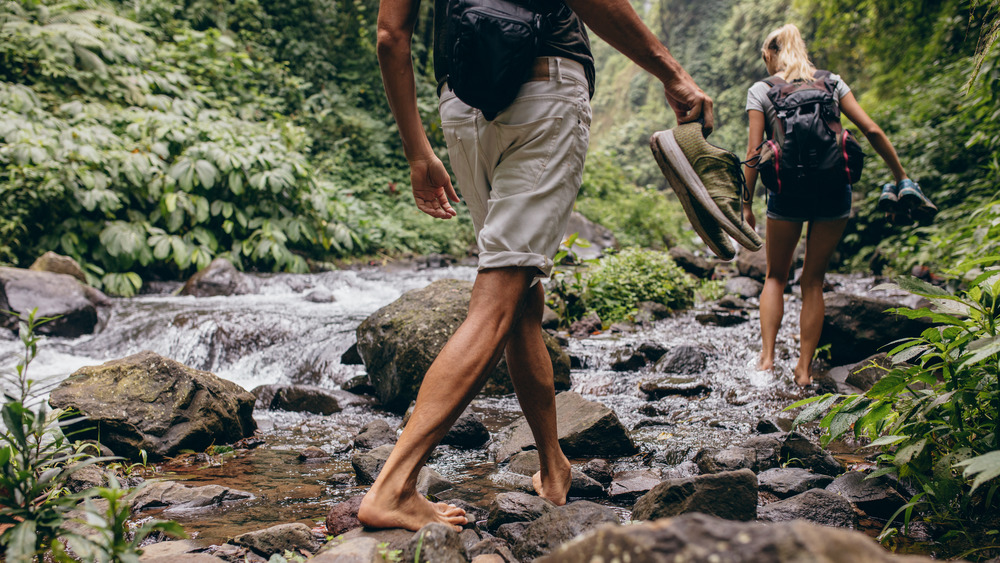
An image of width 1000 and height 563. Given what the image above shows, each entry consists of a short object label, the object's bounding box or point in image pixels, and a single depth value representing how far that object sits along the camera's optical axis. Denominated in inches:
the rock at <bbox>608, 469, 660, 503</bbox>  77.2
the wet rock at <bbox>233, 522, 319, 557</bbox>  58.8
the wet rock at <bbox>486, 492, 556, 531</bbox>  67.0
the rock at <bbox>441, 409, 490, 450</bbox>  106.3
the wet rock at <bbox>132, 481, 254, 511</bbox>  77.0
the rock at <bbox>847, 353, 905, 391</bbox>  119.7
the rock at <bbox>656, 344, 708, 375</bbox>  157.8
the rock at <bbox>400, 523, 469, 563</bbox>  50.1
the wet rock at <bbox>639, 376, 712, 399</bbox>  136.5
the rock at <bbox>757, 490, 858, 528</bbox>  63.9
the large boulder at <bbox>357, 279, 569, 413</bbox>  137.9
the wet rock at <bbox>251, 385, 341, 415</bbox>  138.6
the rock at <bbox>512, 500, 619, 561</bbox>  58.2
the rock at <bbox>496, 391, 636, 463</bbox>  97.8
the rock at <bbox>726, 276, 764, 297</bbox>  281.8
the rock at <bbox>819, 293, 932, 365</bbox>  149.6
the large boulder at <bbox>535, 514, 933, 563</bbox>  24.6
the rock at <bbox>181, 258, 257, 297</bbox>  290.5
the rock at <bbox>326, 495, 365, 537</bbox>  65.9
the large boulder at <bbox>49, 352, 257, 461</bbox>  100.8
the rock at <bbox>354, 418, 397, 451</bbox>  106.2
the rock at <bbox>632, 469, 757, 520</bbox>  60.4
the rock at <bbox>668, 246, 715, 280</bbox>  319.6
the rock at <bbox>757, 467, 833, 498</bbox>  75.1
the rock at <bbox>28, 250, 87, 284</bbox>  251.0
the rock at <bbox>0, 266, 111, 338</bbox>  208.4
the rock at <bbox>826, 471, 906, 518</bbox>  67.9
